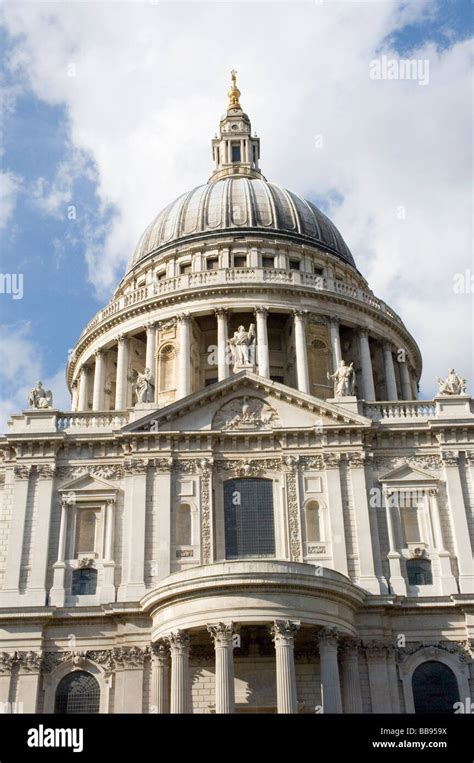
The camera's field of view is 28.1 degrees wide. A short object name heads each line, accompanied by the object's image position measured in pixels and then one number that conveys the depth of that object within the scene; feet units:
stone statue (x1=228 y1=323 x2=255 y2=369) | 151.45
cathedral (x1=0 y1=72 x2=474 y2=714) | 118.62
